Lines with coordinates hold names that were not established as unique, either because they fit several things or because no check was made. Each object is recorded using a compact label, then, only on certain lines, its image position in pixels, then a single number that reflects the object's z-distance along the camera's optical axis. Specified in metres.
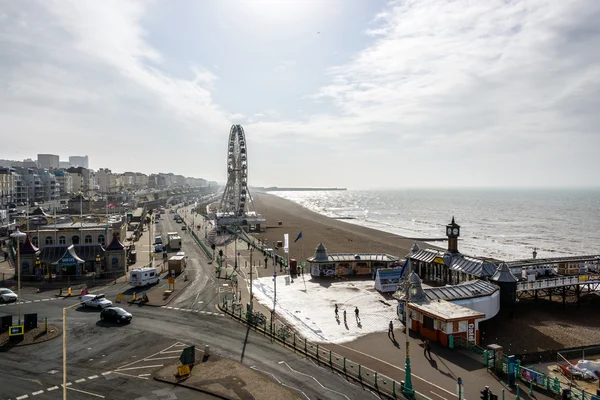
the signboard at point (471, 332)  27.74
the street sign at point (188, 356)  22.68
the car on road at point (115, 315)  30.88
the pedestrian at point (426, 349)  25.93
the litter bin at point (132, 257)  58.62
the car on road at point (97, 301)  35.06
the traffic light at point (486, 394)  19.40
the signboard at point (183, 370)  21.77
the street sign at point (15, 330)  27.26
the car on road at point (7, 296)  37.41
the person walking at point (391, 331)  29.14
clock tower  46.51
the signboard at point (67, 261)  47.25
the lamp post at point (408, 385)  20.08
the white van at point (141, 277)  43.41
